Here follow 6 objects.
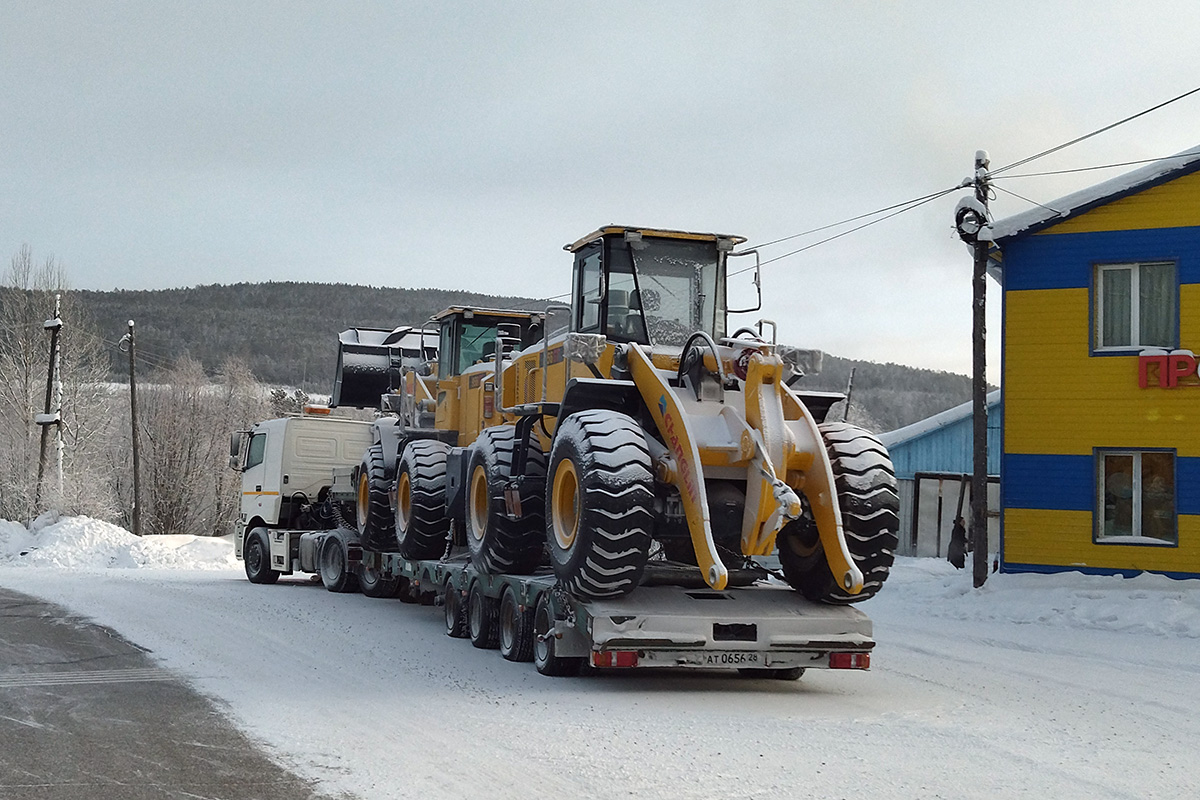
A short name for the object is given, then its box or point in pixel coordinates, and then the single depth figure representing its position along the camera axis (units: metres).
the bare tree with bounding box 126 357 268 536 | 57.41
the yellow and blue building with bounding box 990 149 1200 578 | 20.00
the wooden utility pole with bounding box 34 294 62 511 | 39.75
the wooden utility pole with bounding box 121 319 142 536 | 41.97
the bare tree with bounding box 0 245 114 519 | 43.69
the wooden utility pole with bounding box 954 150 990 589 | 20.31
